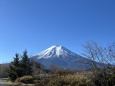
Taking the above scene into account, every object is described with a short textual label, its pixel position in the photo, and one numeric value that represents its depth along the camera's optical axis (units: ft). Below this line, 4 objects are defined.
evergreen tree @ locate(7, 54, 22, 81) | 76.33
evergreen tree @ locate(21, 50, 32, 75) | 80.19
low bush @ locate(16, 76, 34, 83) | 64.90
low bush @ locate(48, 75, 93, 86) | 28.70
